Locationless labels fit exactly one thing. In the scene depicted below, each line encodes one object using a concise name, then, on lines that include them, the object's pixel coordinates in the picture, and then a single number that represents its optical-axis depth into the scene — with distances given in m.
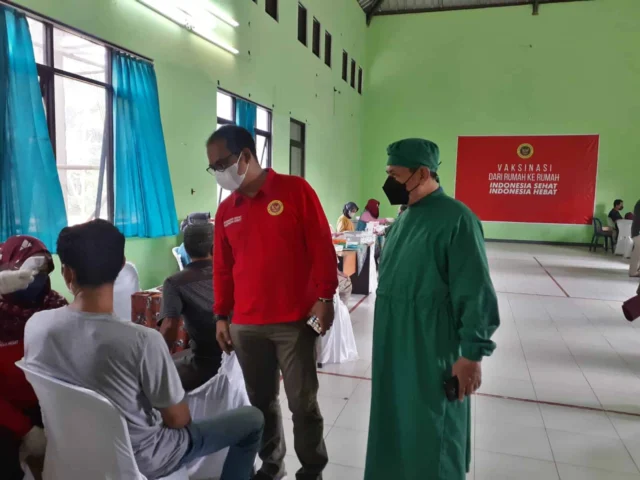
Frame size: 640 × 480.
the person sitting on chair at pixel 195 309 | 2.07
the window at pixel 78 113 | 3.50
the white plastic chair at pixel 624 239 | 9.99
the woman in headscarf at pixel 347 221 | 6.89
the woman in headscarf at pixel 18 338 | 1.33
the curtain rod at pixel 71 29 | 3.08
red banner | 11.64
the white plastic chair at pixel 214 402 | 1.86
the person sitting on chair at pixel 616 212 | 10.59
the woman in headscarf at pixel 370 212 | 7.59
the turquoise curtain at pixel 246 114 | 6.18
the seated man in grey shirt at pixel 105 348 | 1.18
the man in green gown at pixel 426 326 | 1.51
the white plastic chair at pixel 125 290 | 2.79
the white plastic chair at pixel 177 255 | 4.54
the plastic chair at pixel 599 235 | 10.78
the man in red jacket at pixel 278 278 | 1.79
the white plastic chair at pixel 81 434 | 1.15
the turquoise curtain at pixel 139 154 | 4.06
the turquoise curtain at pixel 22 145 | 3.01
